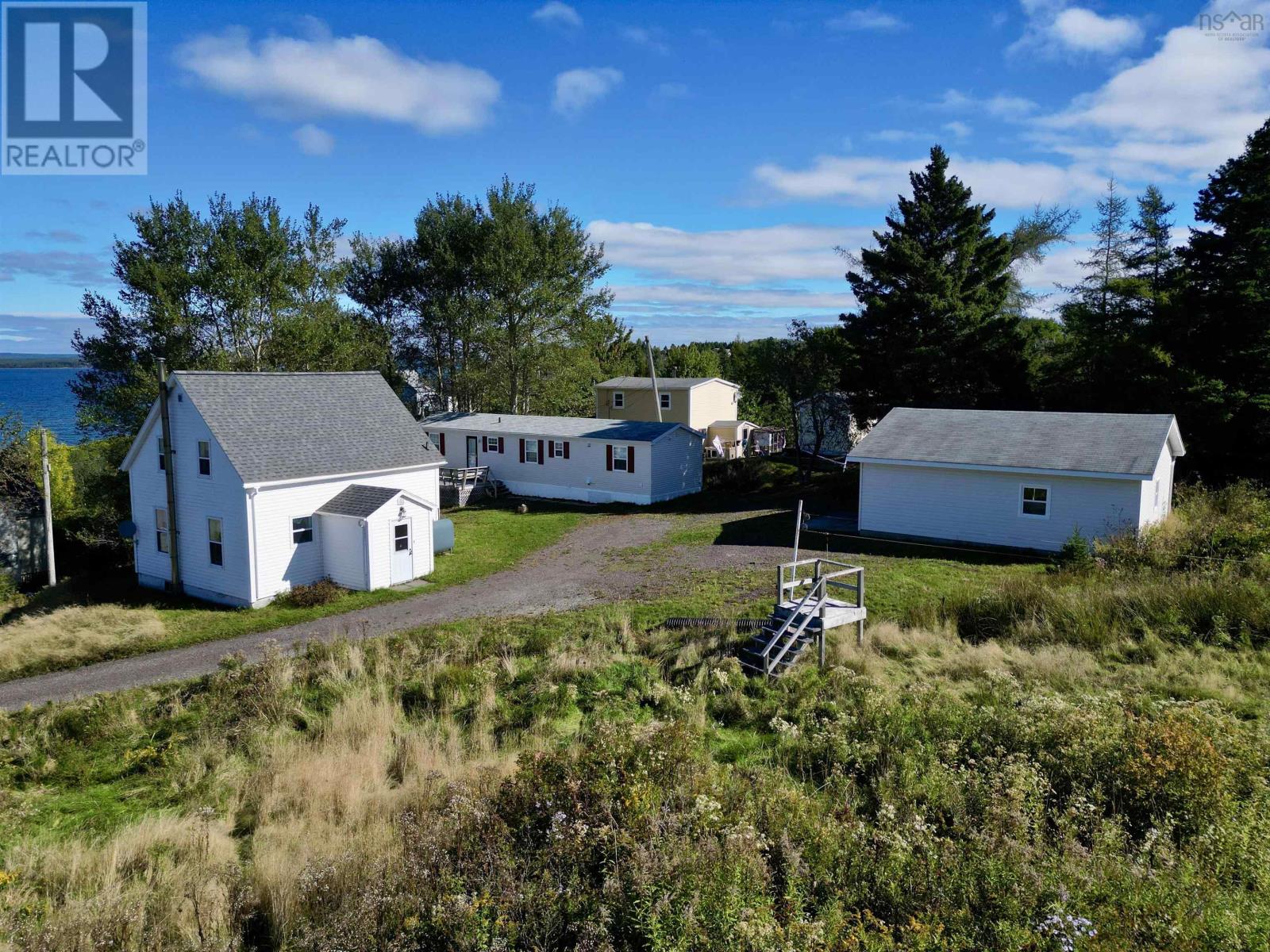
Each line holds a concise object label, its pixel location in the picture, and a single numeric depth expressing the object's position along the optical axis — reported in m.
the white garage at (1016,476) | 22.53
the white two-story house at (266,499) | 20.67
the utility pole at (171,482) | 22.14
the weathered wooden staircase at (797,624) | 12.47
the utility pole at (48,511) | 24.92
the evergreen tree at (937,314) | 35.44
